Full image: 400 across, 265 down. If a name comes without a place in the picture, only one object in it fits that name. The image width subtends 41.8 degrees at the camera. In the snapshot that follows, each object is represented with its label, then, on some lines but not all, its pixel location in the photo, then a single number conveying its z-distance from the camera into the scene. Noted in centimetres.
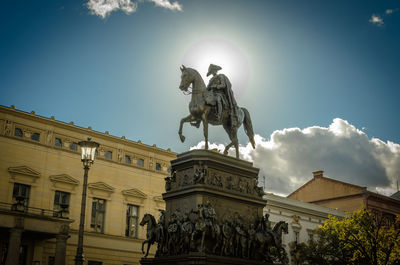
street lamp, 1930
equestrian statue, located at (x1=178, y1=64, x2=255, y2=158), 1761
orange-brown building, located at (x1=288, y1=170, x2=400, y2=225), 6078
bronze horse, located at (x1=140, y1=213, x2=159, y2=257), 1591
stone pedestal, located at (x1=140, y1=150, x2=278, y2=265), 1491
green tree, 3866
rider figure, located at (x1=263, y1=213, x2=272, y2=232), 1639
